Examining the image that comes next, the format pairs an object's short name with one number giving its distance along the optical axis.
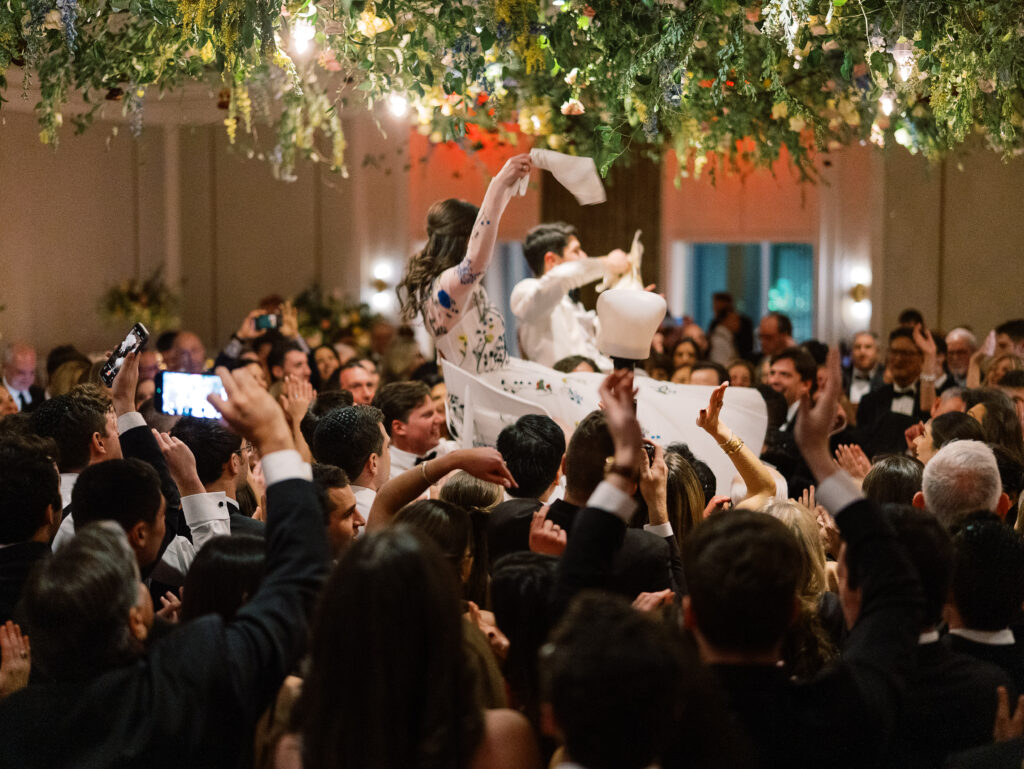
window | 13.73
